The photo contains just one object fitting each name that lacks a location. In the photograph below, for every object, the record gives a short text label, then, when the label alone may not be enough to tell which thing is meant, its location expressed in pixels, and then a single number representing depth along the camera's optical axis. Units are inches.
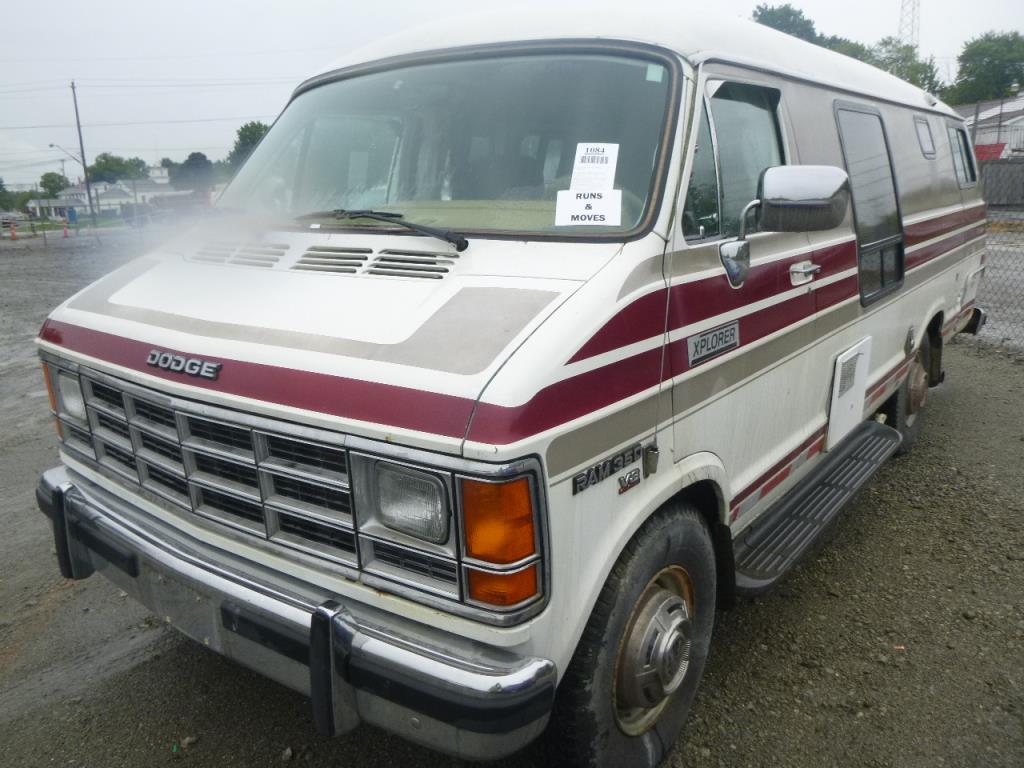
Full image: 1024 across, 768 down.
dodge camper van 76.3
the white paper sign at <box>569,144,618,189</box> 98.5
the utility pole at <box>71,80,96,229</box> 1923.0
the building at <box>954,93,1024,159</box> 1481.3
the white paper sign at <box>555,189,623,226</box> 95.7
